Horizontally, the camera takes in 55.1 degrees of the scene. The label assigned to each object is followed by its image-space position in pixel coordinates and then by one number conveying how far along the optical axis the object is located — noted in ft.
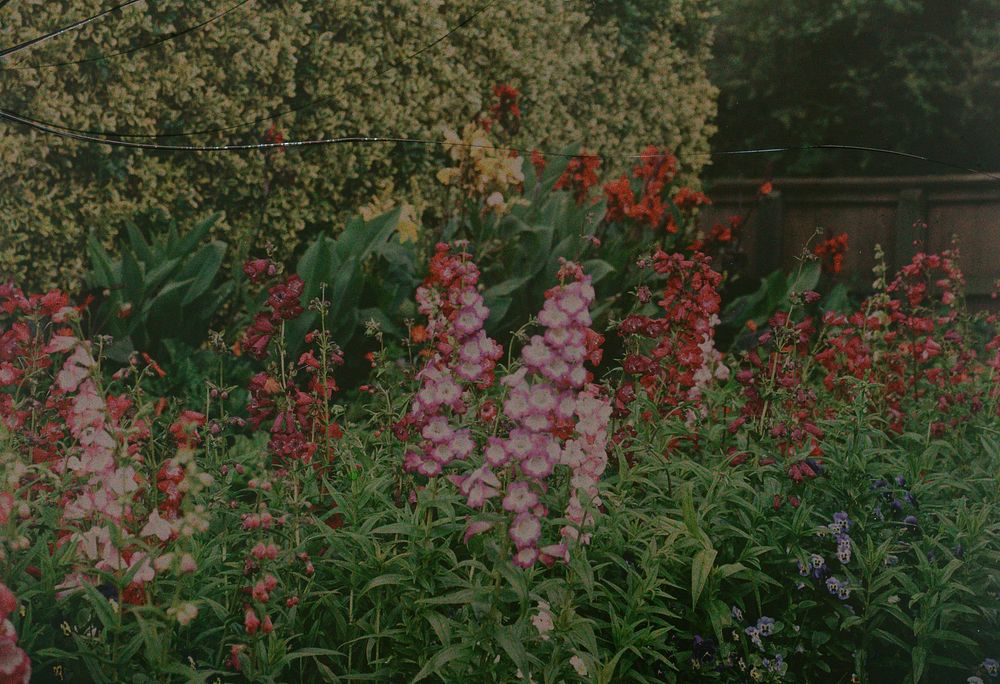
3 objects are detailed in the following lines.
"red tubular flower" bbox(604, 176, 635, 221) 13.26
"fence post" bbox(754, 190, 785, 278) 13.79
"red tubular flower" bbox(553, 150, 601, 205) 13.92
